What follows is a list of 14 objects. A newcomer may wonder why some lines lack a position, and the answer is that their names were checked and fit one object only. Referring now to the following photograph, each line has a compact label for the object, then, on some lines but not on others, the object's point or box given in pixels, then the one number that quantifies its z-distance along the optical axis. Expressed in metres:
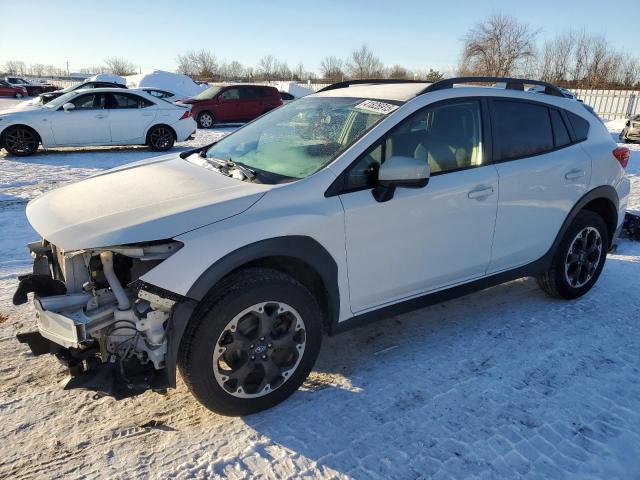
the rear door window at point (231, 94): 18.70
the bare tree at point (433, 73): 41.06
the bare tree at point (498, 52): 40.75
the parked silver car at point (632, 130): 16.28
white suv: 2.48
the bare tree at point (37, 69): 99.81
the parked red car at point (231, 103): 18.44
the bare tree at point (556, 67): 39.62
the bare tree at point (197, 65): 67.62
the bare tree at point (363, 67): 55.88
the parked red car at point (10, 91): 34.72
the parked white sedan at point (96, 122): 11.00
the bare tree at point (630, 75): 37.41
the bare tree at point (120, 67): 82.12
